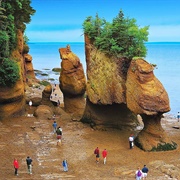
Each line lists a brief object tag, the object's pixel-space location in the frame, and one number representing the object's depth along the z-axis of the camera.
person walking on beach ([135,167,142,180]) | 21.30
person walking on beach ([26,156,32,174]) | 22.34
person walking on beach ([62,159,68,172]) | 23.09
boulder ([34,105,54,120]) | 37.47
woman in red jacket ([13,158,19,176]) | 22.16
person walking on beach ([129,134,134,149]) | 28.26
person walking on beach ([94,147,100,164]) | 25.14
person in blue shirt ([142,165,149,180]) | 21.88
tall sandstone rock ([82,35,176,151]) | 27.05
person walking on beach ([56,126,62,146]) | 28.98
